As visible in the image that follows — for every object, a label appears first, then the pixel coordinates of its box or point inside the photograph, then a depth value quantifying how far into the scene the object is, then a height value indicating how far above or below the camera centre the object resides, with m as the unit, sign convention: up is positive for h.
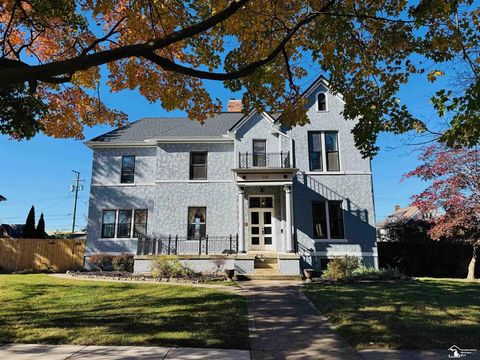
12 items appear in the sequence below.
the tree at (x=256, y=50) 5.86 +4.33
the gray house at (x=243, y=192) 18.20 +2.98
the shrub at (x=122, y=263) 18.39 -0.91
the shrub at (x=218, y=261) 16.42 -0.71
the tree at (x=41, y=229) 24.08 +1.16
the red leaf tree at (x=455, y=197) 16.95 +2.40
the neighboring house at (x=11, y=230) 28.52 +1.36
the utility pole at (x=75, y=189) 46.50 +7.59
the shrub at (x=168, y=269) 15.30 -1.01
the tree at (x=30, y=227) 23.31 +1.25
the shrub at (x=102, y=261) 19.00 -0.82
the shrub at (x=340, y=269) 15.01 -1.01
